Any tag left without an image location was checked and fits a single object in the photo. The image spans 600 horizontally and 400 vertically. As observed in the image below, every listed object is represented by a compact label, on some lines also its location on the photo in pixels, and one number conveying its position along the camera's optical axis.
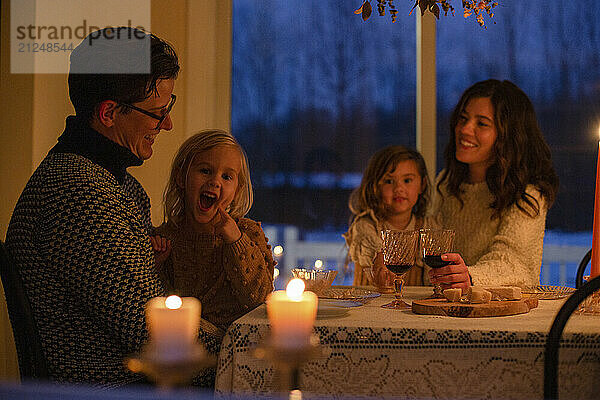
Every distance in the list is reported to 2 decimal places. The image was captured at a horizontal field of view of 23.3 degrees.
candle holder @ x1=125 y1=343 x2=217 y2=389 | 1.85
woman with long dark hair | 3.65
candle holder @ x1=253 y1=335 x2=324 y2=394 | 1.94
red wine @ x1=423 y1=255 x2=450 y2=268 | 3.21
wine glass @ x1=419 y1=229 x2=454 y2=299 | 3.19
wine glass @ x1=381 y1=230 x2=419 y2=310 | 3.18
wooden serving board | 2.98
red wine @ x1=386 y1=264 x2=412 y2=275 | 3.19
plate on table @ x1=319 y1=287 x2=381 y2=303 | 3.24
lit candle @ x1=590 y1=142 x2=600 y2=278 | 3.10
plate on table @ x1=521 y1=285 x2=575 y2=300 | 3.28
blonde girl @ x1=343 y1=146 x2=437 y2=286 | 3.98
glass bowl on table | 3.20
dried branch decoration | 3.16
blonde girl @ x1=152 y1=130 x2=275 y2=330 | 3.30
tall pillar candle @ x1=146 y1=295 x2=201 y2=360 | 1.91
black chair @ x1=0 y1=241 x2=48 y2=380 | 2.89
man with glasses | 2.93
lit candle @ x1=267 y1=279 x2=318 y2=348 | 2.02
